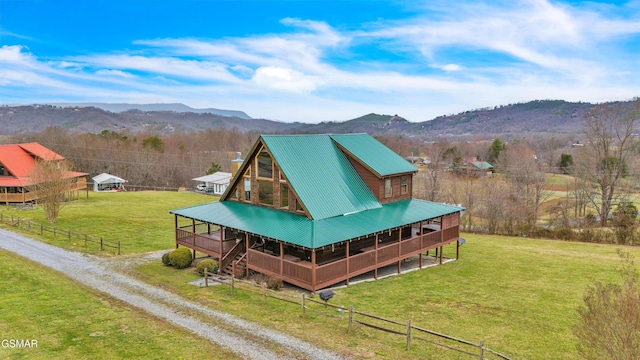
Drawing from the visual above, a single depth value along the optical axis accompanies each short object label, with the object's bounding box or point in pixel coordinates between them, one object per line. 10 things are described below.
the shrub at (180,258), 22.19
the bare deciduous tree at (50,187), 32.50
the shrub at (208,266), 20.91
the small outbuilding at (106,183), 63.28
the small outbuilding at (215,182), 61.75
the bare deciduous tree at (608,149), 45.78
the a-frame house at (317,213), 18.92
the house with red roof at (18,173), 41.53
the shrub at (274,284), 18.66
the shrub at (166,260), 22.67
